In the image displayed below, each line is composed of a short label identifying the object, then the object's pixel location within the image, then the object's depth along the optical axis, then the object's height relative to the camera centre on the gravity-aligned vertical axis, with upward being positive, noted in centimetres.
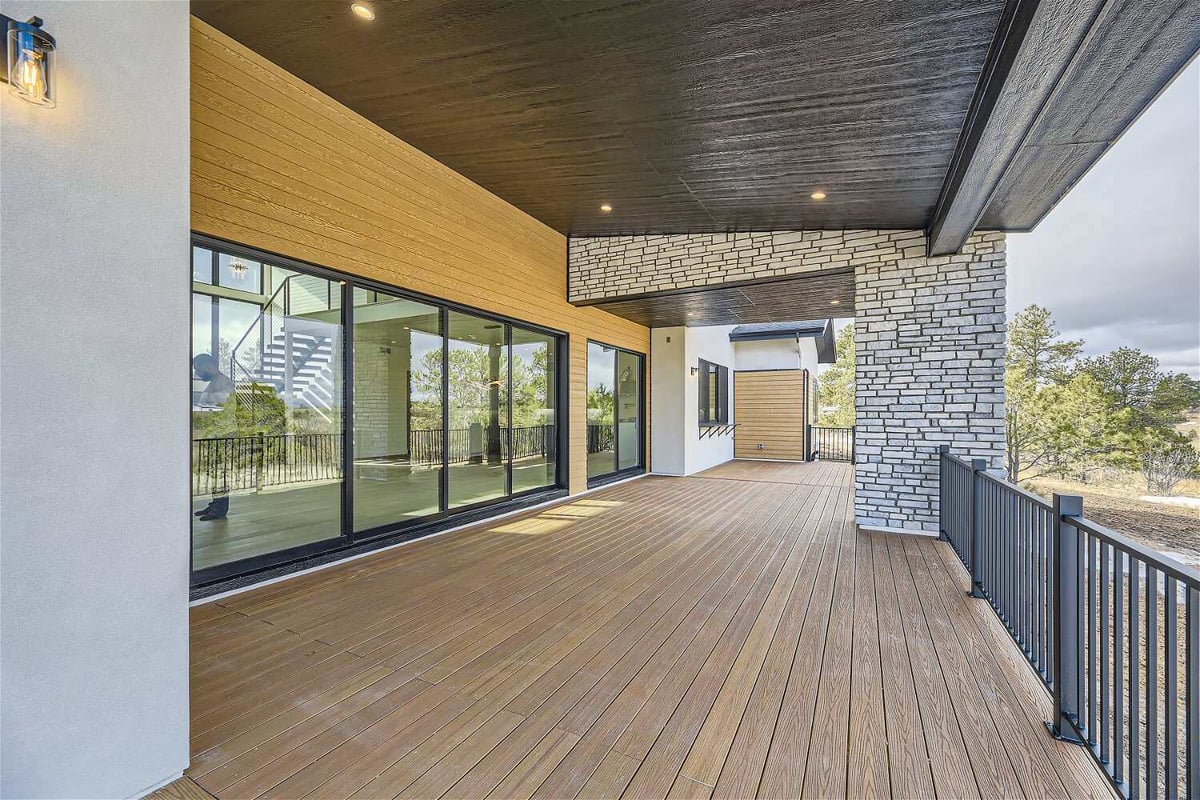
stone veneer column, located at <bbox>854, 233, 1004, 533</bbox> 494 +27
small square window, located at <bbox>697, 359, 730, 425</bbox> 1074 +12
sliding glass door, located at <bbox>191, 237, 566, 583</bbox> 335 -10
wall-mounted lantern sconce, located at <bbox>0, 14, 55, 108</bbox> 142 +94
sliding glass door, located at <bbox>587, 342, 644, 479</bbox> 809 -20
